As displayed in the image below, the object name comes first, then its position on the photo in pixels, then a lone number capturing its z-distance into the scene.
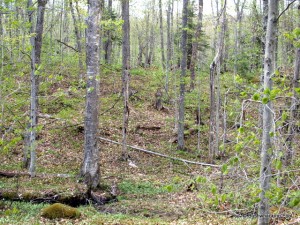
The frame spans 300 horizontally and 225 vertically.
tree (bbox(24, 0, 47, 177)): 10.10
